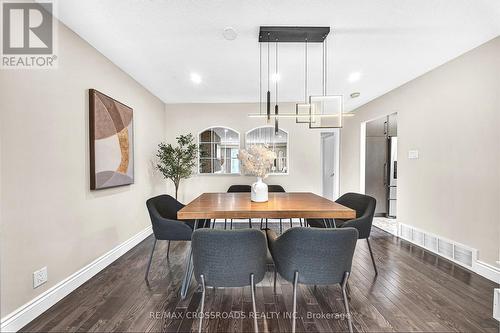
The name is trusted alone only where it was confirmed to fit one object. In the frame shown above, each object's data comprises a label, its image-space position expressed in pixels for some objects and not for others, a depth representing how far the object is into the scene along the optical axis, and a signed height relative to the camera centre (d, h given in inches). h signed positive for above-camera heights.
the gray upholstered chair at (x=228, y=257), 54.7 -23.7
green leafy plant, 156.3 +0.8
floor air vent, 101.3 -42.0
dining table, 70.8 -15.7
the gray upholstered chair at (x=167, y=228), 87.4 -26.0
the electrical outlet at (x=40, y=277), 69.9 -36.9
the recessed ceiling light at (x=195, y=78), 129.8 +50.5
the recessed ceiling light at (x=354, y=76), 127.1 +50.9
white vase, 89.2 -11.7
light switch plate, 132.4 +5.8
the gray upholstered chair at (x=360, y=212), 90.4 -21.3
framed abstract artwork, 94.5 +9.5
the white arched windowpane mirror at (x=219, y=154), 186.9 +7.1
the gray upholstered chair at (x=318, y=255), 55.1 -23.5
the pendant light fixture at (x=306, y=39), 86.5 +51.2
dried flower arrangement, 86.0 +1.4
